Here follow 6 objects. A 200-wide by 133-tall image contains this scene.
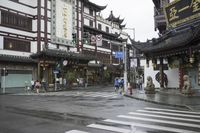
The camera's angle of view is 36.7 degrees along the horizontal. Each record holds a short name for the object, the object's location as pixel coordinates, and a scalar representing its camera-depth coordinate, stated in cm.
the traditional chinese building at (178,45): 2494
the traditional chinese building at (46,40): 4334
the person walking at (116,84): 3736
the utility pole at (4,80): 3976
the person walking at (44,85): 4214
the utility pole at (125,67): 3475
